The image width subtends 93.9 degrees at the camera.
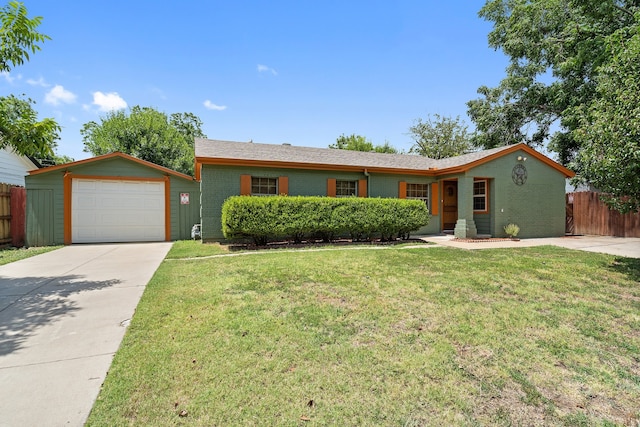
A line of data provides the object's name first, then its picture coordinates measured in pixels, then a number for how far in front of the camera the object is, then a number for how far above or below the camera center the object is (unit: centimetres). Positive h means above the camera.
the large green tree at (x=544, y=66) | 1291 +769
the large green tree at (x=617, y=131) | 546 +153
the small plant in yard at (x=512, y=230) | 1158 -78
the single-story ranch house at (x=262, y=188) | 1039 +90
